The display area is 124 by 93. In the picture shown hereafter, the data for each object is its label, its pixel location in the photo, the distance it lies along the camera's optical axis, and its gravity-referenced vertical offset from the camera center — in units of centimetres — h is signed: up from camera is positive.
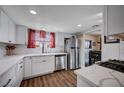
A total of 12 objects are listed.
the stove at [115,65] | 79 -25
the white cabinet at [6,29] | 150 +44
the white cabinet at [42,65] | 255 -77
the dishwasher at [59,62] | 313 -77
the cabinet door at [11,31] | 192 +43
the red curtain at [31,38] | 289 +34
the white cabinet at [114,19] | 59 +25
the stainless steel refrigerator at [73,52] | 353 -33
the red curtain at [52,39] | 339 +35
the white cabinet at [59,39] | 347 +36
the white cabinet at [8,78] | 91 -52
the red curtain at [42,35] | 319 +52
